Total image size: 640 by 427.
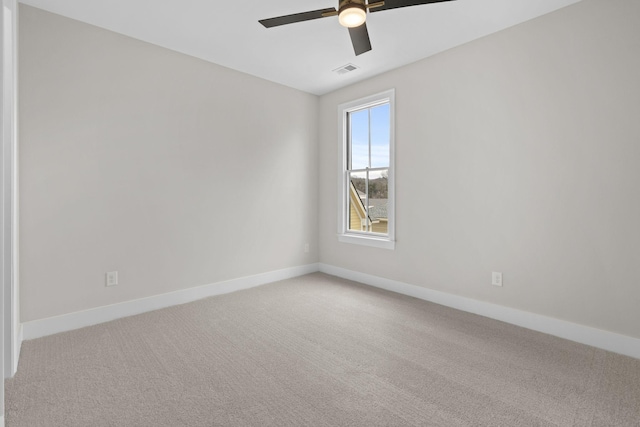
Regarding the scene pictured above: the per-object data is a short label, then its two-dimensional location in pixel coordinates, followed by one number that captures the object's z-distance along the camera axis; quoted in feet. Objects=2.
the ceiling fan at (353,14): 6.70
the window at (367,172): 13.08
